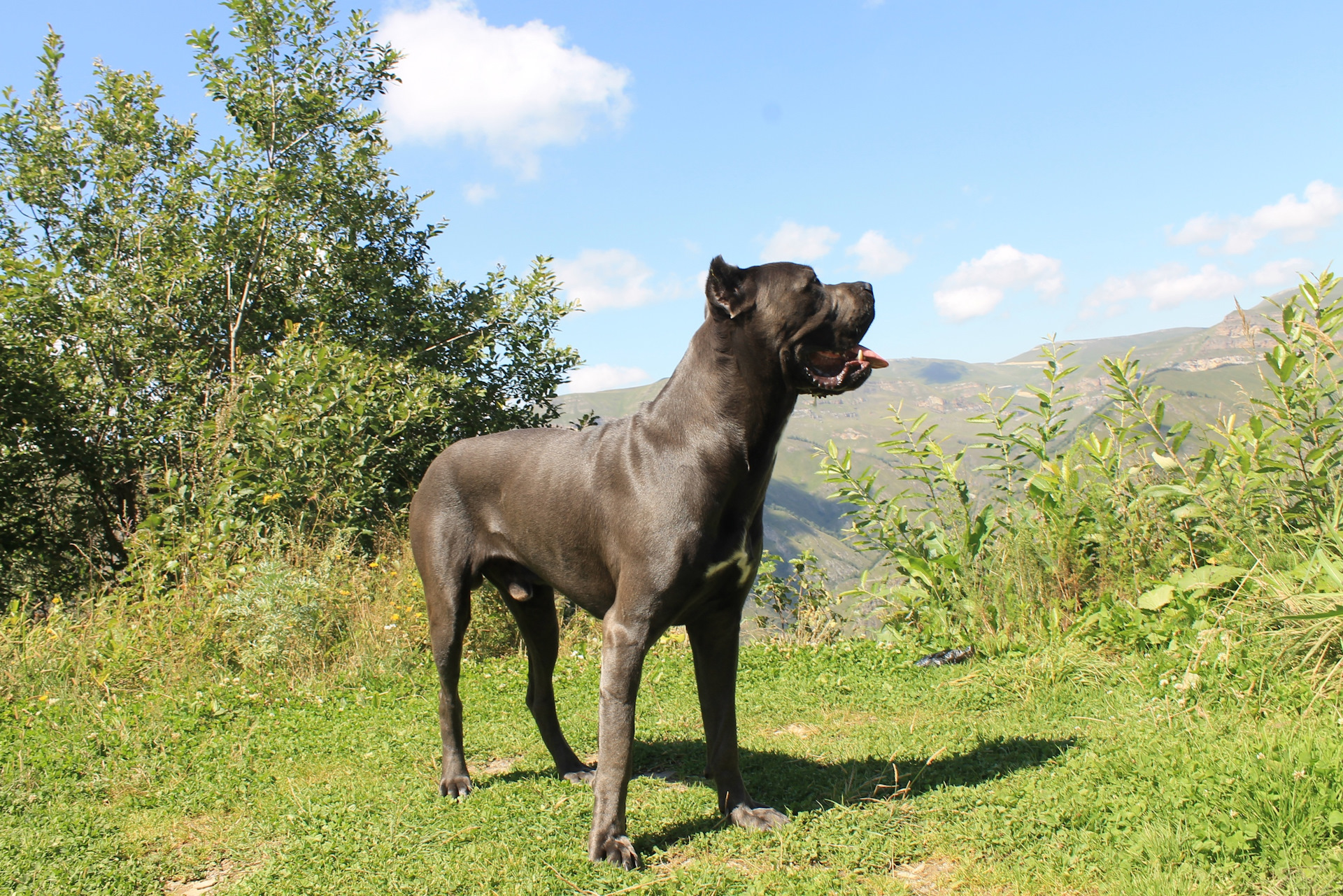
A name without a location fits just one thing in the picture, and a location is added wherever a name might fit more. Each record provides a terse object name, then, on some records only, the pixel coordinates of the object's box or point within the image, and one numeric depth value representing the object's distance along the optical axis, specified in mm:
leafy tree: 8559
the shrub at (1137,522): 4648
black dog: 3232
